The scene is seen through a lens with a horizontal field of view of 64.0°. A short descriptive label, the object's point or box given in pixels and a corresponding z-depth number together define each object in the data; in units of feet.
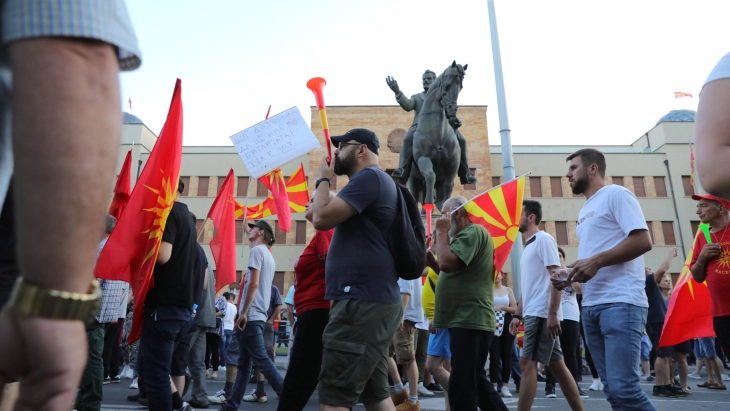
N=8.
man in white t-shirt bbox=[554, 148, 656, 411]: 12.12
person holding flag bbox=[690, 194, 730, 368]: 15.01
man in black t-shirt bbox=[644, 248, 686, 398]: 28.02
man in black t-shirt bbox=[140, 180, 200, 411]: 14.43
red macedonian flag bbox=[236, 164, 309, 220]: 46.36
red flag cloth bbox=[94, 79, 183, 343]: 15.31
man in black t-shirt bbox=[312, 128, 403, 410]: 10.05
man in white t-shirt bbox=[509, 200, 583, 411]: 16.19
